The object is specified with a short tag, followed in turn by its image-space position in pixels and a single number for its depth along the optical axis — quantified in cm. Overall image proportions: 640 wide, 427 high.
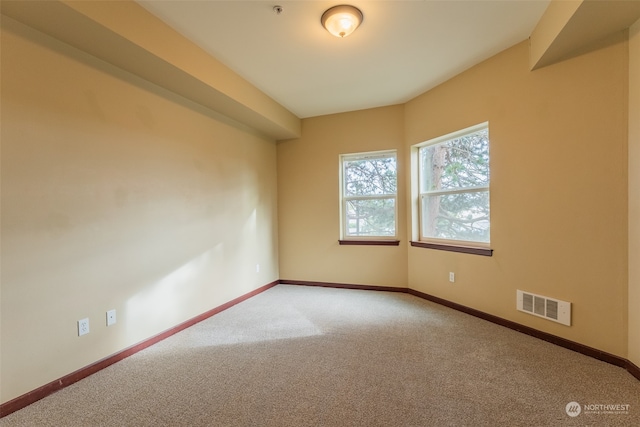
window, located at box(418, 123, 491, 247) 309
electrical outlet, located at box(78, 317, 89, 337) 203
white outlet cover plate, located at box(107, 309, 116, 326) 222
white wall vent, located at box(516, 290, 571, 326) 234
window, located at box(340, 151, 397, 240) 415
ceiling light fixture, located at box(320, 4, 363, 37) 209
